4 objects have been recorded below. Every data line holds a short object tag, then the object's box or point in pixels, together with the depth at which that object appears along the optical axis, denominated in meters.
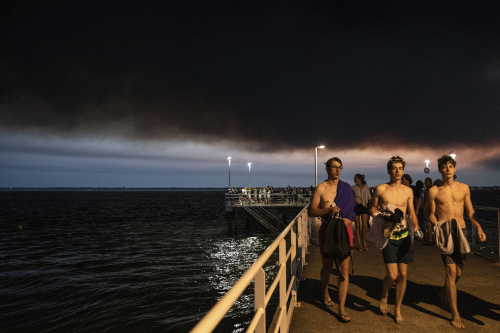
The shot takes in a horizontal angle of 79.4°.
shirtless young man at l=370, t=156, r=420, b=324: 3.57
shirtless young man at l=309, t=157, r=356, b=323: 3.59
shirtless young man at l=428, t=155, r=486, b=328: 3.47
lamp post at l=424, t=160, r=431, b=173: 18.41
